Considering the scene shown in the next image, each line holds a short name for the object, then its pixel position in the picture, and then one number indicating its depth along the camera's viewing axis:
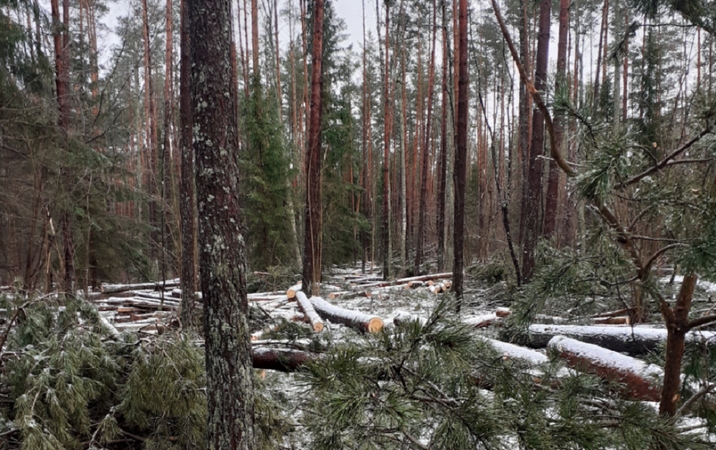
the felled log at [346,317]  5.82
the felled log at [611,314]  6.08
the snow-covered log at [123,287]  11.24
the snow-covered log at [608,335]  4.38
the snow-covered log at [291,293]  9.49
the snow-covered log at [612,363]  2.81
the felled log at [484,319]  6.60
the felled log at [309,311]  6.62
